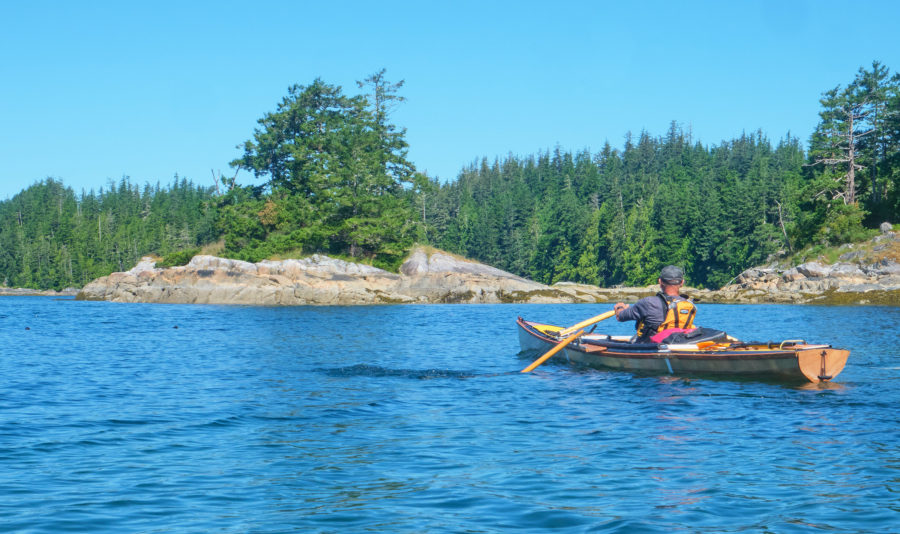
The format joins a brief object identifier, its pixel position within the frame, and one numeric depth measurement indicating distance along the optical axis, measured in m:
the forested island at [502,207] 62.66
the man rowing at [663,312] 16.02
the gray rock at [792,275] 55.79
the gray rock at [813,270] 54.10
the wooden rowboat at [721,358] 14.02
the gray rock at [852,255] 53.60
